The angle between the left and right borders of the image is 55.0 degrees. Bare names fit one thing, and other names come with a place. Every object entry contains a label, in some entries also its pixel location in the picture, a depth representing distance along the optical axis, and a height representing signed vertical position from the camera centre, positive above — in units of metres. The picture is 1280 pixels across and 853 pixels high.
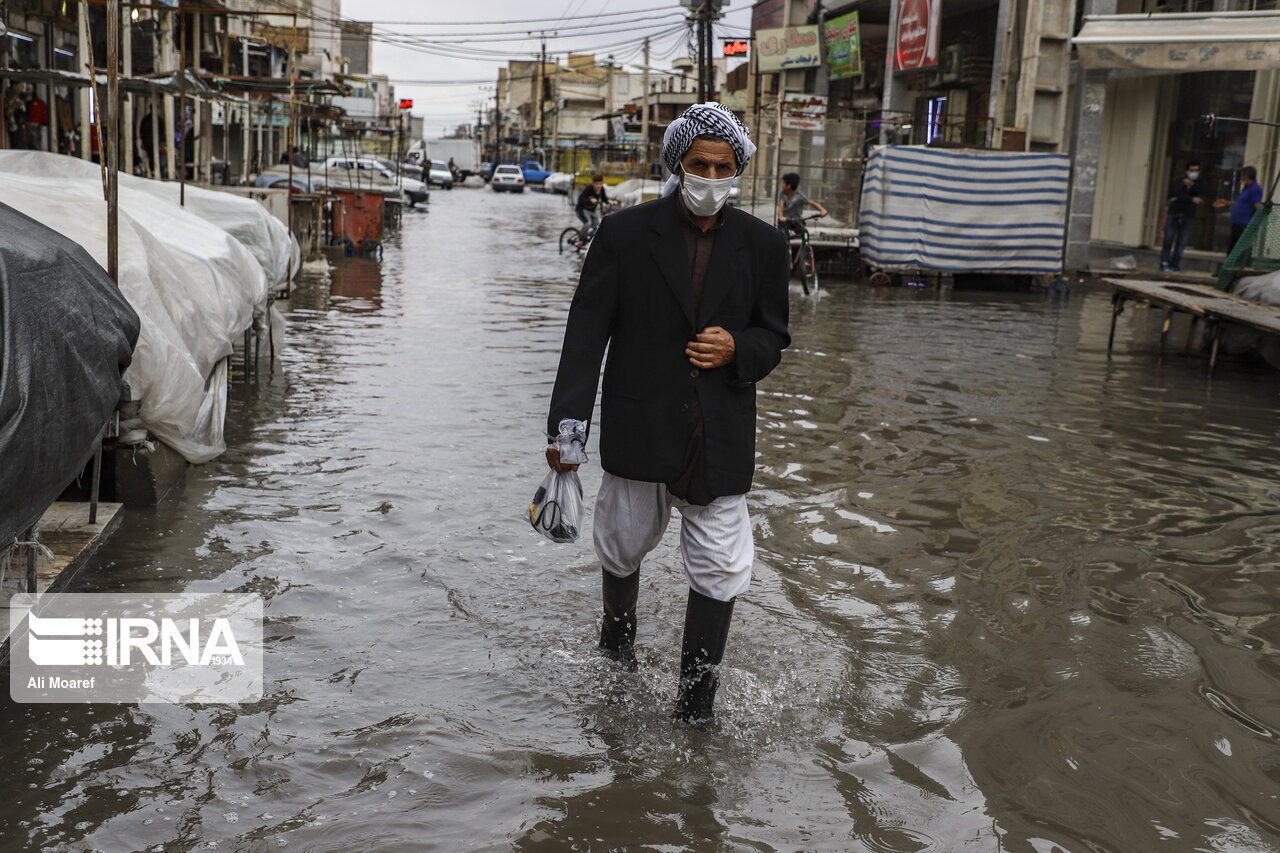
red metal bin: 22.52 -0.79
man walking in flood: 3.60 -0.48
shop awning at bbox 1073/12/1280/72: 18.72 +2.62
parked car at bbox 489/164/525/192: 67.25 -0.06
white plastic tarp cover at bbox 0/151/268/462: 5.44 -0.63
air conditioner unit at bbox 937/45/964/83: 27.05 +3.00
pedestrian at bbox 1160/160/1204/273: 19.72 -0.09
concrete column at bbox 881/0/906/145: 26.25 +2.40
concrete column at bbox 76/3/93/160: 15.81 +0.89
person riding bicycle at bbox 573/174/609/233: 25.03 -0.41
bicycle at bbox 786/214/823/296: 17.61 -0.94
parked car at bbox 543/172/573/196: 65.59 -0.11
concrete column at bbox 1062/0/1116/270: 20.89 +1.23
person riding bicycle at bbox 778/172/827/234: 18.05 -0.20
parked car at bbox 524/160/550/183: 76.50 +0.30
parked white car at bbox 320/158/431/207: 35.55 -0.24
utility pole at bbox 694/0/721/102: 29.97 +3.57
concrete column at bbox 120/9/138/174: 16.30 +0.83
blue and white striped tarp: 19.97 -0.15
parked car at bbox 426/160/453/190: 64.56 -0.08
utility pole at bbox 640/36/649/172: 37.75 +2.93
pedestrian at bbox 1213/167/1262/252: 18.27 +0.21
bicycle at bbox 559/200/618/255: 23.88 -1.07
